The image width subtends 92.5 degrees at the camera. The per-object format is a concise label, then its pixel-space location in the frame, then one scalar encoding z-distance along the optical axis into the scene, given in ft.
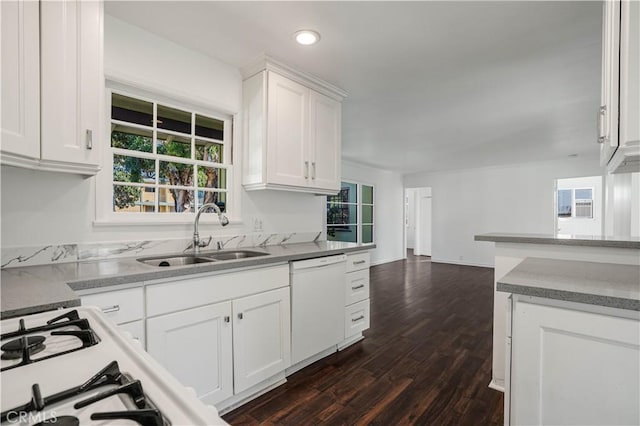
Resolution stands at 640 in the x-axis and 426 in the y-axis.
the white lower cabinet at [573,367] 3.18
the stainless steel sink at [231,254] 7.35
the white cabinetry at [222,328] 5.15
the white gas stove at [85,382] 1.57
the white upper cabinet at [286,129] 7.85
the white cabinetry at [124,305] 4.44
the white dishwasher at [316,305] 7.29
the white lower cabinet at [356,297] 8.88
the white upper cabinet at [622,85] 3.37
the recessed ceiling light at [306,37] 6.52
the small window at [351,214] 20.77
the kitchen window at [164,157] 6.62
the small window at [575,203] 26.78
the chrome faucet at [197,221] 7.22
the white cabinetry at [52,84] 3.95
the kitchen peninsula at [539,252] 5.38
